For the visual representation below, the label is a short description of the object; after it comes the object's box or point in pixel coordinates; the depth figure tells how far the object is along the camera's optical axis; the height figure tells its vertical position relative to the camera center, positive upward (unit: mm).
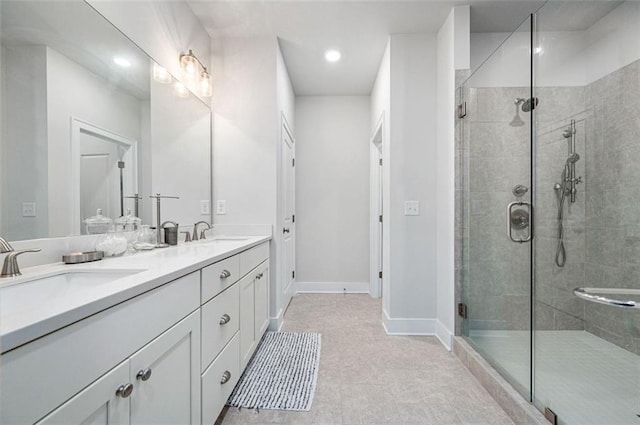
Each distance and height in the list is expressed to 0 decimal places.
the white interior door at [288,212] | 2871 -10
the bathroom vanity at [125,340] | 477 -304
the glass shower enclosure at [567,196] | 1609 +89
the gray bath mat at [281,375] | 1505 -1013
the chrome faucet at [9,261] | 883 -157
